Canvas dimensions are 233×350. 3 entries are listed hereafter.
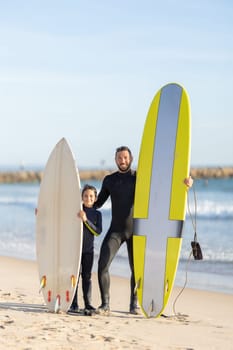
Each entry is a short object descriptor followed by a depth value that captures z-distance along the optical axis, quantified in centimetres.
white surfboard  902
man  884
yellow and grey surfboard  898
